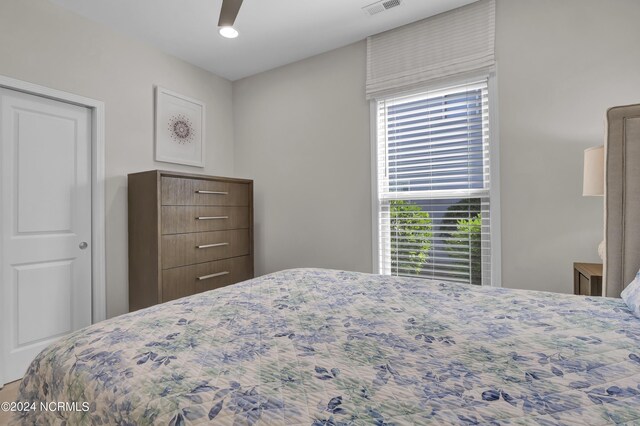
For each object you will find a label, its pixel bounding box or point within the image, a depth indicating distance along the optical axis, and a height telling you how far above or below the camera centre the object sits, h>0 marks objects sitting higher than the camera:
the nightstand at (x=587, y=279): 1.75 -0.37
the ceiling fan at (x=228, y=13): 1.49 +0.93
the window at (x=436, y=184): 2.54 +0.23
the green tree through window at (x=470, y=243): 2.54 -0.24
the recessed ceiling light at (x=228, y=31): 1.67 +0.96
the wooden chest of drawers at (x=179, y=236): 2.62 -0.18
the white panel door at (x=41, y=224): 2.21 -0.06
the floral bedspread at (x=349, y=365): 0.63 -0.37
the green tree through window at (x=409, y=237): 2.76 -0.20
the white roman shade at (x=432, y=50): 2.47 +1.32
